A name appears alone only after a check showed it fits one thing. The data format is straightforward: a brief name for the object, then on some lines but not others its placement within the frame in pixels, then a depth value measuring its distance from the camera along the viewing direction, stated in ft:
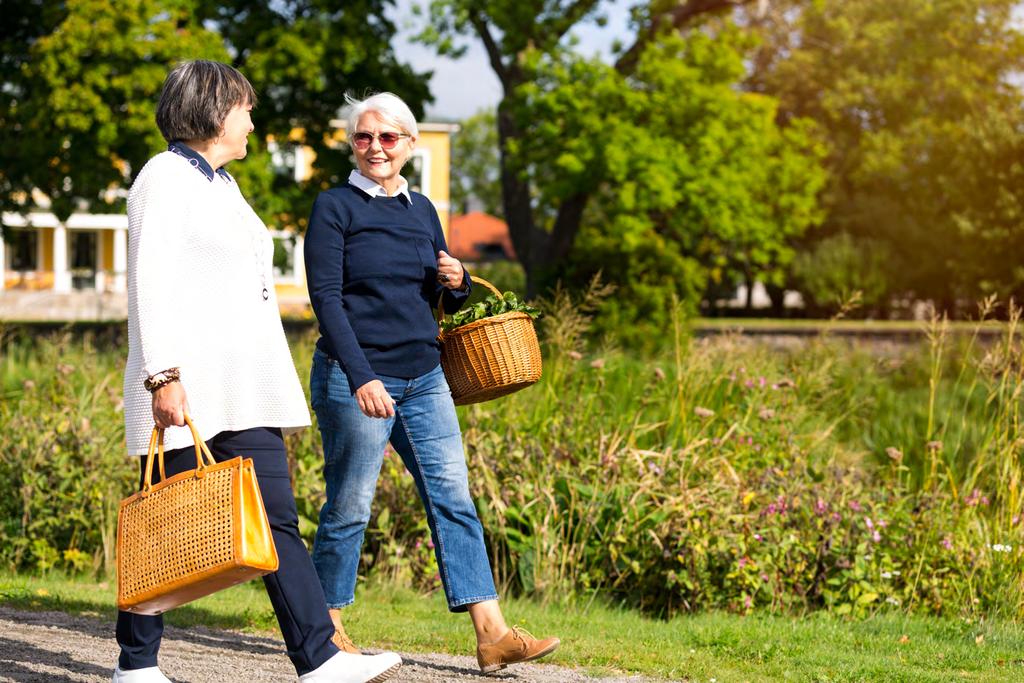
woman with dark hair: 10.83
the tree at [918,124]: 116.16
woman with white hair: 12.91
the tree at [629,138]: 71.51
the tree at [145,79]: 61.46
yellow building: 138.00
